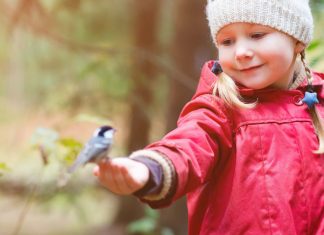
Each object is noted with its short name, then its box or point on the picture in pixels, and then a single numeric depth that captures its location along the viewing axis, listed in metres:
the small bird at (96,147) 2.61
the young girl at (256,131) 3.79
